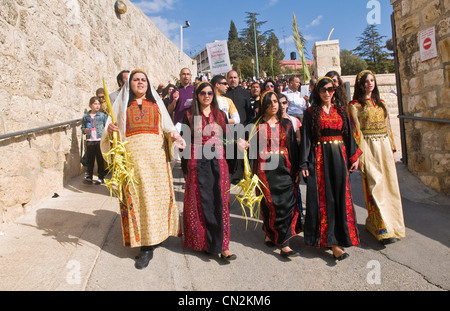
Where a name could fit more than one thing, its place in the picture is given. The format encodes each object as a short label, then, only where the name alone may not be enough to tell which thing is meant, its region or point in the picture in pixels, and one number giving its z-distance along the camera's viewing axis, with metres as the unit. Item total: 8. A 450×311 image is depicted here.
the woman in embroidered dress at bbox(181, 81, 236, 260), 3.27
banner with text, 8.71
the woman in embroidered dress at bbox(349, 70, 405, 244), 3.63
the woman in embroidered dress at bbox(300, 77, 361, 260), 3.31
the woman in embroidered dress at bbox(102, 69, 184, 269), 3.11
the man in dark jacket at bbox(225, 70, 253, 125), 5.62
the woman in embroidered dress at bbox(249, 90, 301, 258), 3.46
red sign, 4.95
